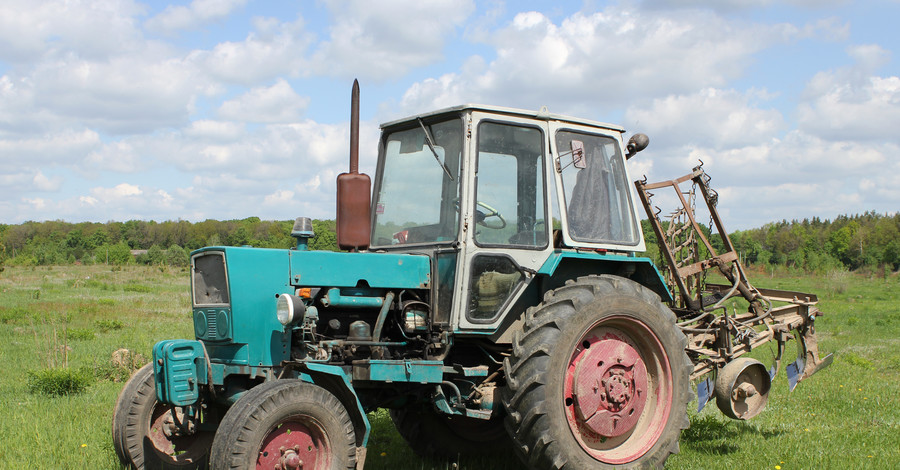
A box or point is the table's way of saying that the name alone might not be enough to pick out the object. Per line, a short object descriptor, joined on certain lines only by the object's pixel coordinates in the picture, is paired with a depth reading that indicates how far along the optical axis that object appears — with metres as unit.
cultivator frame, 7.05
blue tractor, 4.91
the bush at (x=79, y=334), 15.35
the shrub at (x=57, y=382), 9.38
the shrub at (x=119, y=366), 10.77
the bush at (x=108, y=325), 17.36
